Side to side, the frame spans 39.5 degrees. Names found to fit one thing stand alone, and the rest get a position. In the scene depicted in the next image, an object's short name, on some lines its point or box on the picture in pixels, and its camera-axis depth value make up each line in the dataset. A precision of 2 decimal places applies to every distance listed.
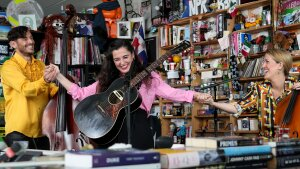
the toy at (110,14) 6.21
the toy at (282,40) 4.65
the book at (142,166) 1.09
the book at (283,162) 1.45
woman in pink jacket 2.58
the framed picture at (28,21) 4.83
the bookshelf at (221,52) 4.89
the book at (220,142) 1.38
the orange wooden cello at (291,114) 2.25
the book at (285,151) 1.45
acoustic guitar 2.59
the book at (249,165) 1.35
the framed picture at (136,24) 6.79
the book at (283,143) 1.47
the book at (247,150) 1.34
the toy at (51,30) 4.89
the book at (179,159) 1.18
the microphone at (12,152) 1.22
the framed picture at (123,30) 6.51
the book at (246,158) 1.34
